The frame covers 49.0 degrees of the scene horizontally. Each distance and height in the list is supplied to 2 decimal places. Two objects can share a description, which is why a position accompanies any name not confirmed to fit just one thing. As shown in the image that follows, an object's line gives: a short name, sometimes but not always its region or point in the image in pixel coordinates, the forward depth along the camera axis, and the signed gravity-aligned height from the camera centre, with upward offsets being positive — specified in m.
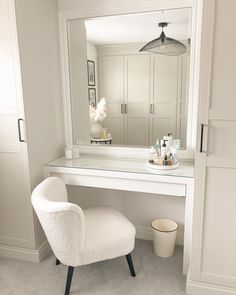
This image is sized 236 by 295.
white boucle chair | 1.51 -0.89
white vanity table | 1.83 -0.57
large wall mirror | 2.12 +0.17
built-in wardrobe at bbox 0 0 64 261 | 1.87 -0.09
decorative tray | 1.94 -0.50
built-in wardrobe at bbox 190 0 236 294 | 1.40 -0.37
